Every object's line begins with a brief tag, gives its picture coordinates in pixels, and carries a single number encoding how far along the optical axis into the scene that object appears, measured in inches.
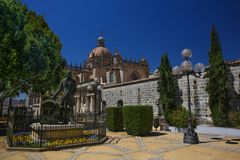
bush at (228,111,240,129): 498.0
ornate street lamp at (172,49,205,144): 372.8
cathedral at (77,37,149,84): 1615.4
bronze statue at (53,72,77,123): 421.1
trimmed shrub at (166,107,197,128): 567.5
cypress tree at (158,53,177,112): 716.7
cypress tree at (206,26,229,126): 560.4
